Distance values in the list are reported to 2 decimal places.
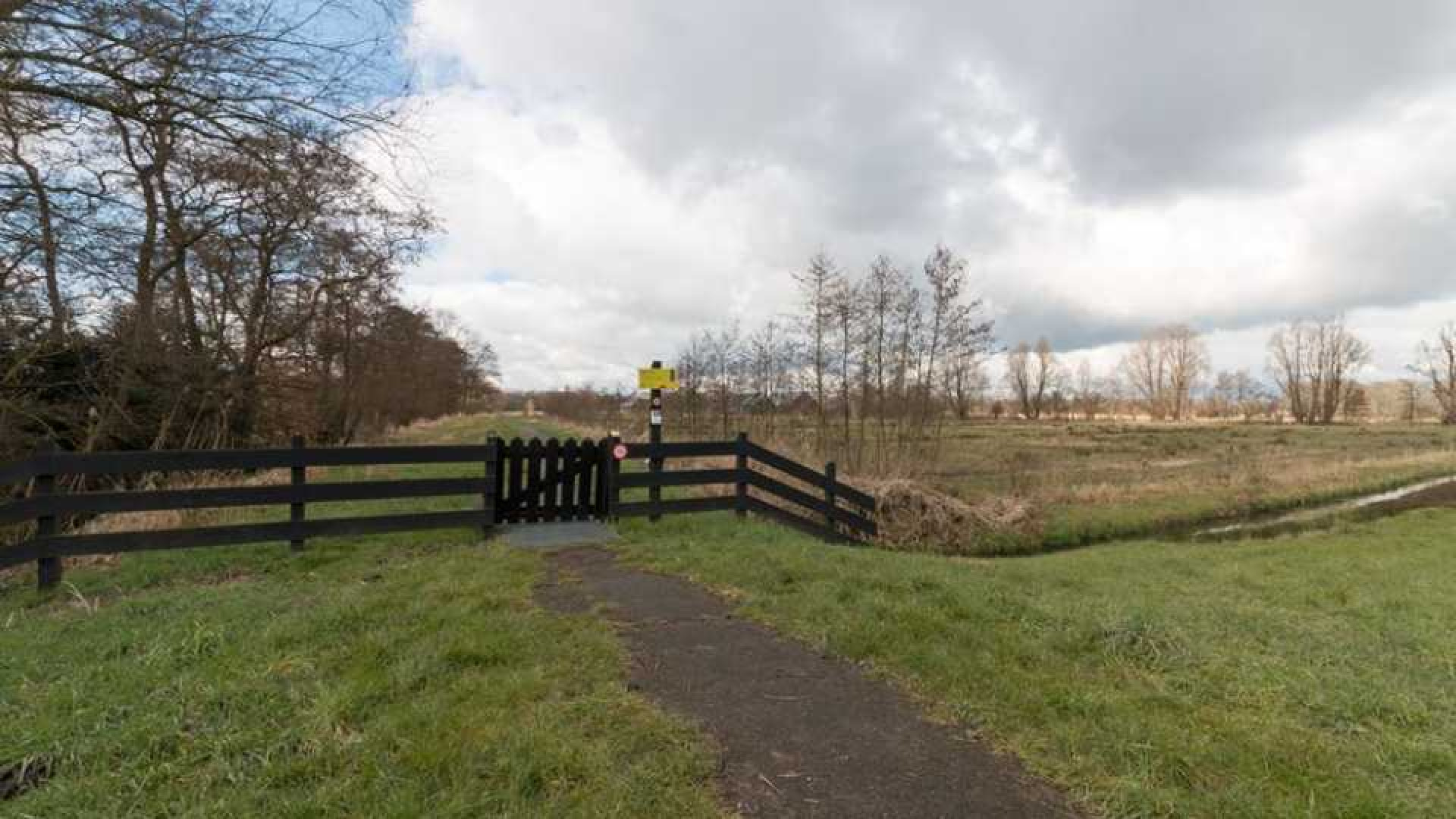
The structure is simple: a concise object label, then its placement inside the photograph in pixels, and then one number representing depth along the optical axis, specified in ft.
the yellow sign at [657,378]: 28.94
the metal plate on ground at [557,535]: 23.63
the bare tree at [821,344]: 51.83
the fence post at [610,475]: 27.04
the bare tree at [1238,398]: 261.44
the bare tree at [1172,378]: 256.32
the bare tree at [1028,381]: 239.50
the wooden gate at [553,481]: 25.90
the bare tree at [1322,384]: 221.25
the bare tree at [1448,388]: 192.75
